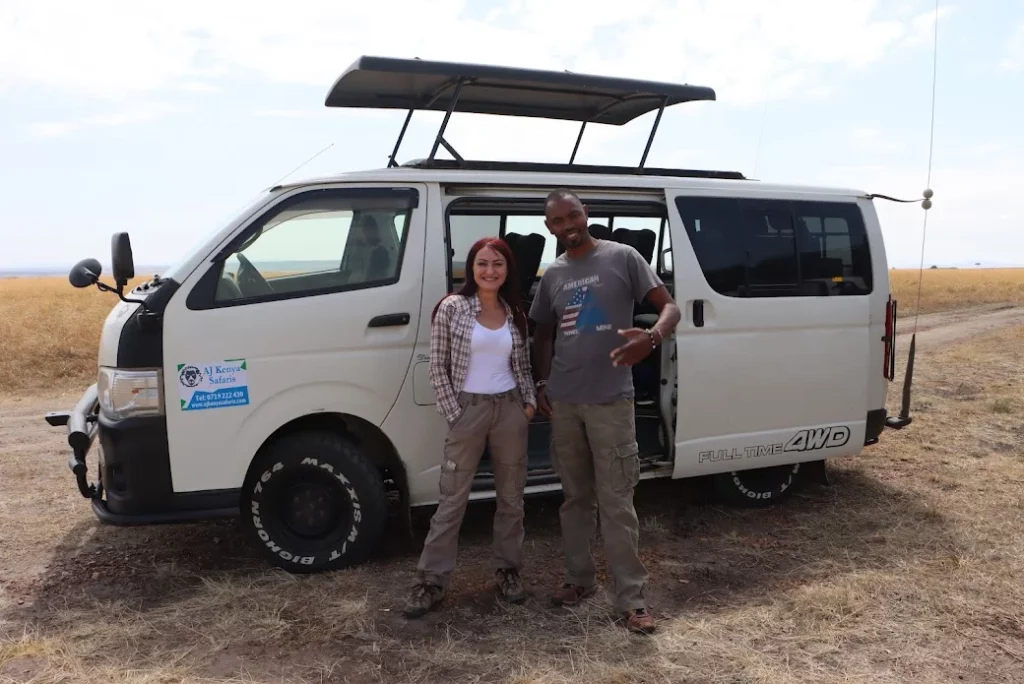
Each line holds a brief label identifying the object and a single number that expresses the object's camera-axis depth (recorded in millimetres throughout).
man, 3746
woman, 3809
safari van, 3982
